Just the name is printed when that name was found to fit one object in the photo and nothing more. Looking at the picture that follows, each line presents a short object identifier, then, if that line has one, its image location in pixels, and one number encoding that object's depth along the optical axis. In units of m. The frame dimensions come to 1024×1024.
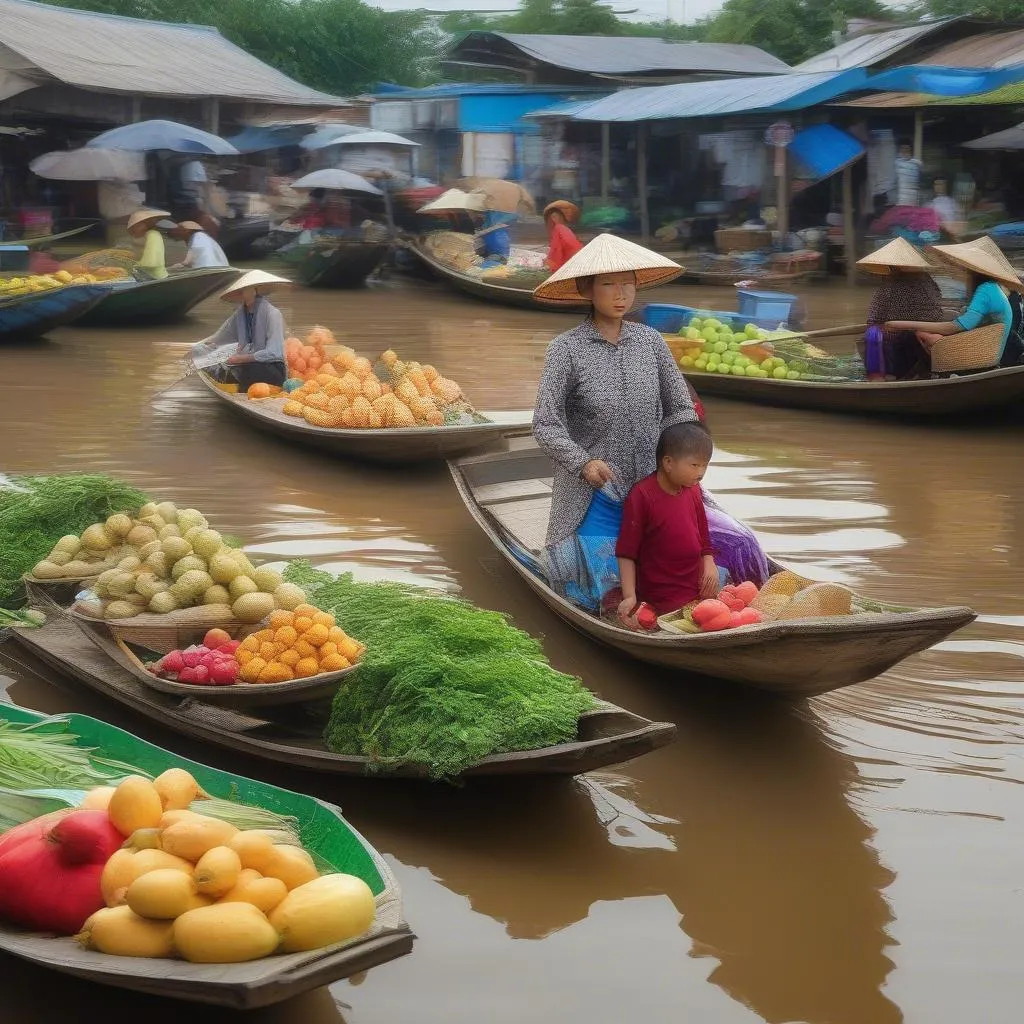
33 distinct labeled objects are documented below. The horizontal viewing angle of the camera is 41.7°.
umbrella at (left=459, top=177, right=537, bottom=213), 20.91
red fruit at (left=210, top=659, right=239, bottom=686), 3.90
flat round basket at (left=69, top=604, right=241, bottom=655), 4.23
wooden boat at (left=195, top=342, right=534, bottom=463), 7.08
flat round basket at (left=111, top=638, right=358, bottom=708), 3.72
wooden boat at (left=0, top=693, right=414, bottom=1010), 2.40
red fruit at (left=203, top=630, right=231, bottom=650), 4.12
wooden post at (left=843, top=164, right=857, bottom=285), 16.02
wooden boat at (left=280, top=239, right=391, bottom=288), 16.12
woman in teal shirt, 7.82
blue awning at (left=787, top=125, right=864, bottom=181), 16.41
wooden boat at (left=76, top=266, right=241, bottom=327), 12.38
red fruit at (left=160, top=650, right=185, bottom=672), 4.02
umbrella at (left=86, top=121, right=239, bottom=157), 17.88
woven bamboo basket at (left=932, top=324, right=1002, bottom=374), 8.03
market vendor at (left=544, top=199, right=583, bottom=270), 12.00
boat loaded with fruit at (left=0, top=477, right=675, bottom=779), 3.50
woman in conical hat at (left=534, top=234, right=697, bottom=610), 4.58
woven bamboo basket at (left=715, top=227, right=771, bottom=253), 17.61
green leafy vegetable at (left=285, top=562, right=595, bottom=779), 3.49
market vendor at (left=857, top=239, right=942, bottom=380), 8.32
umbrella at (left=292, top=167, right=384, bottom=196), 17.34
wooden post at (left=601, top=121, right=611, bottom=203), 21.67
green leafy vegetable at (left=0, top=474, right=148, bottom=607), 5.35
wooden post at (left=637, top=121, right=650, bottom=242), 20.22
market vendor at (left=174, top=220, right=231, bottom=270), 13.26
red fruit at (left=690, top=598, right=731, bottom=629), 4.05
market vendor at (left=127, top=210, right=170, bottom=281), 12.24
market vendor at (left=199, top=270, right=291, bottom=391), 8.47
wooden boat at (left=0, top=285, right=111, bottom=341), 11.55
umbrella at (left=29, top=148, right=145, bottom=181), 17.89
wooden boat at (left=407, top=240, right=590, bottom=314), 14.58
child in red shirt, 4.38
